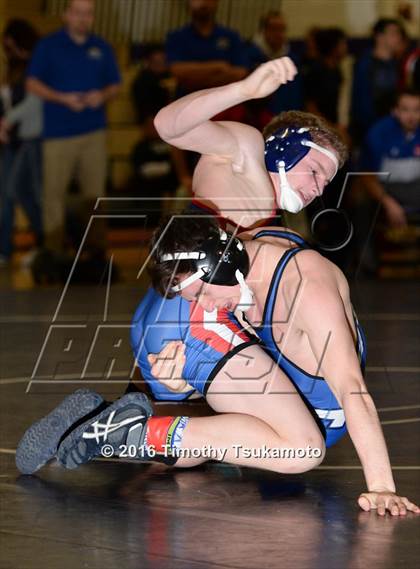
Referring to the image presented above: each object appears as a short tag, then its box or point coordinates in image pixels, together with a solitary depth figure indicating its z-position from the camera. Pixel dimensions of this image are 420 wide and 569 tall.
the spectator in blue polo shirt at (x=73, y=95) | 11.61
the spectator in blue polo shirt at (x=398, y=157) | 11.66
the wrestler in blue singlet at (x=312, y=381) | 5.15
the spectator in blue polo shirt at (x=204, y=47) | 12.02
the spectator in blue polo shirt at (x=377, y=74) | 12.86
